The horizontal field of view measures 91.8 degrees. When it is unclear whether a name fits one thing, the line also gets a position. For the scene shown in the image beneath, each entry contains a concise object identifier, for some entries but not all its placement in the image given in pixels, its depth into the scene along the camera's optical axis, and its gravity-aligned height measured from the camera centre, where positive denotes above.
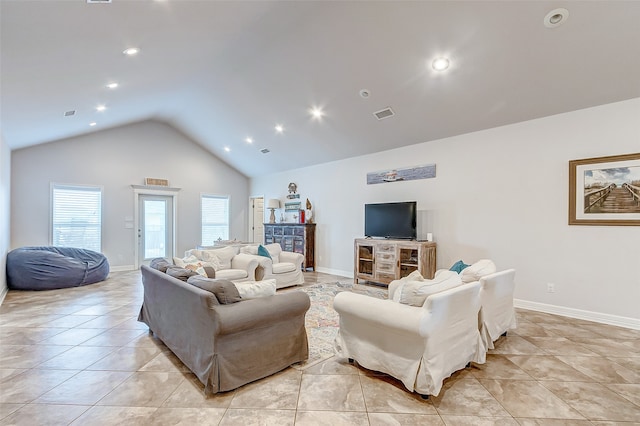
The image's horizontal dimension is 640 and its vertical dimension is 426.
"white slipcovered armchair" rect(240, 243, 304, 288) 5.43 -1.00
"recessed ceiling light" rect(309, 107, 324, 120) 5.55 +1.81
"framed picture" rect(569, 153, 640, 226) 3.75 +0.28
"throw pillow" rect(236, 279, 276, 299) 2.60 -0.67
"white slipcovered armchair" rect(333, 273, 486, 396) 2.24 -0.99
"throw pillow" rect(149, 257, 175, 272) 3.41 -0.60
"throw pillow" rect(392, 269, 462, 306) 2.37 -0.60
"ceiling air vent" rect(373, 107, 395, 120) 5.03 +1.64
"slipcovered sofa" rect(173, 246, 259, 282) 5.01 -0.86
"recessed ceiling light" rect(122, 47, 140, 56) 3.37 +1.78
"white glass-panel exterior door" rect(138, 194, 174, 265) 8.02 -0.41
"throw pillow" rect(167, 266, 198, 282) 2.94 -0.60
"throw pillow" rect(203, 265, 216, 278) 4.14 -0.81
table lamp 8.57 +0.19
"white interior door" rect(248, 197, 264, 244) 9.84 -0.29
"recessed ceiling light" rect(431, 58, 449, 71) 3.82 +1.86
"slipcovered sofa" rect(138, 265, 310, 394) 2.30 -0.98
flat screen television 5.50 -0.15
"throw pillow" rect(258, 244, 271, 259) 5.64 -0.73
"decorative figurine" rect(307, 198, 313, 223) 7.76 -0.03
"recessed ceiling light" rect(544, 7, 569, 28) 2.97 +1.91
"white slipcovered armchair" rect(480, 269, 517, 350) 2.97 -0.96
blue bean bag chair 5.49 -1.07
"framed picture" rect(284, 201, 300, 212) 8.21 +0.13
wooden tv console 5.24 -0.85
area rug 3.10 -1.39
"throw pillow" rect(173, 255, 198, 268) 4.56 -0.76
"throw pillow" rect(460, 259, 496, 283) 2.94 -0.58
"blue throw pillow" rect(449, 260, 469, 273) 3.79 -0.67
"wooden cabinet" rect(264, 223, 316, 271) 7.48 -0.68
